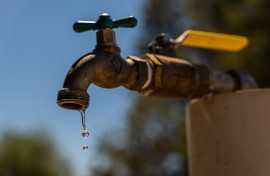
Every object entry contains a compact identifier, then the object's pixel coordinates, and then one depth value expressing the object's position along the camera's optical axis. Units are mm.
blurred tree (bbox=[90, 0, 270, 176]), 3879
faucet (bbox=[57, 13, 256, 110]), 887
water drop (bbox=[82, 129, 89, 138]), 889
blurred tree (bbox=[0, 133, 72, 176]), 6605
